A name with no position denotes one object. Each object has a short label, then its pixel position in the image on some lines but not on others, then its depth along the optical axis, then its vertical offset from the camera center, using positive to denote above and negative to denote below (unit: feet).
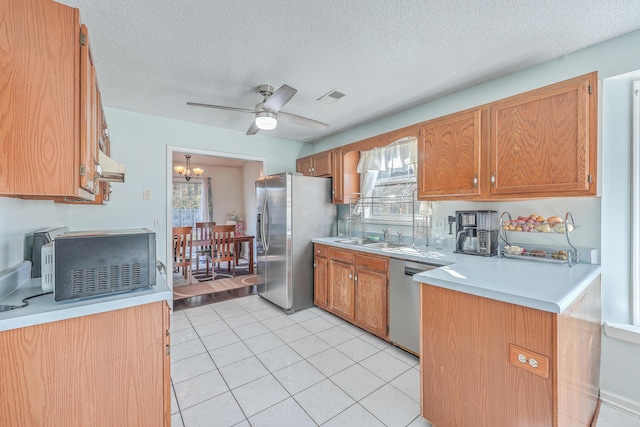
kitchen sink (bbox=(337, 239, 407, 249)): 9.78 -1.26
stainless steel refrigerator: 10.71 -0.86
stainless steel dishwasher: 7.24 -2.61
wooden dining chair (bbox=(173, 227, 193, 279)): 14.16 -1.86
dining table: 16.58 -1.89
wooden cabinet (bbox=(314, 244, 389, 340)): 8.25 -2.63
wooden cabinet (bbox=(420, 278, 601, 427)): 3.68 -2.36
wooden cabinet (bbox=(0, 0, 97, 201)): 2.99 +1.28
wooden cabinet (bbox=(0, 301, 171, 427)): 3.24 -2.13
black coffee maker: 7.06 -0.54
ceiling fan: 6.80 +2.84
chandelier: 18.83 +2.87
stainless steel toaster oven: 3.73 -0.78
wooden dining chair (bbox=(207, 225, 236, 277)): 15.33 -1.93
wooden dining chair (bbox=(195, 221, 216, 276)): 16.49 -1.71
